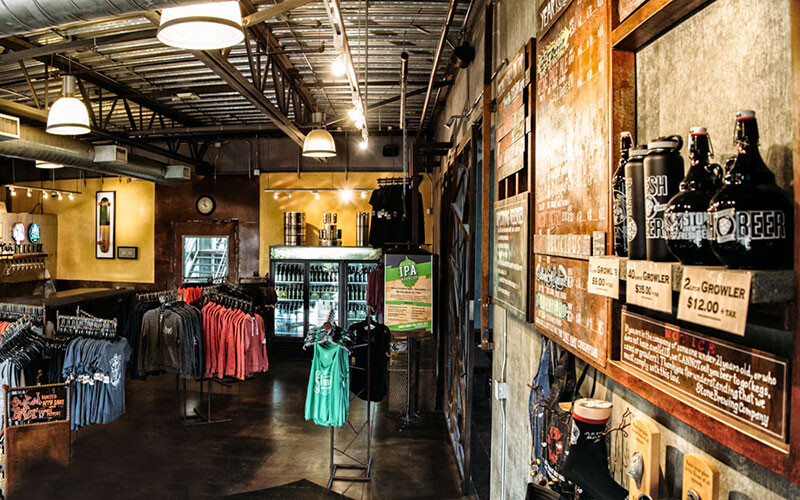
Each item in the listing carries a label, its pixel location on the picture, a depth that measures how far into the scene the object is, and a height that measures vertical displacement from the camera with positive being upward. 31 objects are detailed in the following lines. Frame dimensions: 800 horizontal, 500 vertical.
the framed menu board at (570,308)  1.41 -0.21
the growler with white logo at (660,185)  0.97 +0.12
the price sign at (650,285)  0.91 -0.08
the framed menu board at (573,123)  1.42 +0.41
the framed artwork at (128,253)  9.91 -0.08
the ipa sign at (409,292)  5.04 -0.47
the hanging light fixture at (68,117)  4.04 +1.11
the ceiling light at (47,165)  6.80 +1.22
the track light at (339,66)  3.48 +1.31
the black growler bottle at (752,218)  0.72 +0.04
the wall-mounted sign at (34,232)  9.99 +0.37
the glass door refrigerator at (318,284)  8.58 -0.65
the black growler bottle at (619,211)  1.19 +0.08
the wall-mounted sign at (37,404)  3.77 -1.22
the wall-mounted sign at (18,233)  9.78 +0.34
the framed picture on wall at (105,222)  10.09 +0.57
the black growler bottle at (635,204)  1.07 +0.09
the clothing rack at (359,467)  4.17 -1.94
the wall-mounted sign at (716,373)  0.77 -0.24
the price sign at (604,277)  1.17 -0.08
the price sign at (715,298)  0.71 -0.08
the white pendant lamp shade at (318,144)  4.98 +1.07
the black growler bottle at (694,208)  0.83 +0.07
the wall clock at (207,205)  9.55 +0.86
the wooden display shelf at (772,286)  0.69 -0.06
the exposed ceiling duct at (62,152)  5.95 +1.31
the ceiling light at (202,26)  2.25 +1.08
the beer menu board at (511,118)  2.25 +0.65
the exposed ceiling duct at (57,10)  2.25 +1.14
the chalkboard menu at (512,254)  2.20 -0.04
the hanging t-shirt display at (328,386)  4.00 -1.15
